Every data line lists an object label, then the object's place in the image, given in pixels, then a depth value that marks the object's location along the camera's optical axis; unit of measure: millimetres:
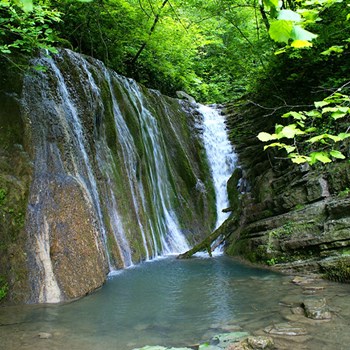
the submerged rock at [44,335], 4004
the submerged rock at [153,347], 3568
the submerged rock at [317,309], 4211
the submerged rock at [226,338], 3664
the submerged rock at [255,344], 3459
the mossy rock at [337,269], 5805
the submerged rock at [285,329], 3832
